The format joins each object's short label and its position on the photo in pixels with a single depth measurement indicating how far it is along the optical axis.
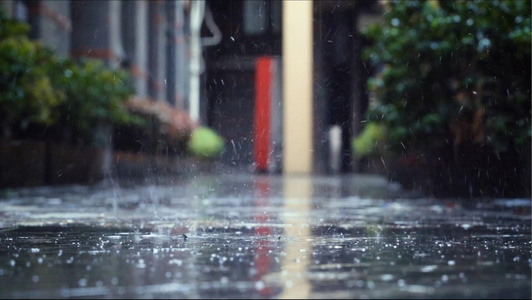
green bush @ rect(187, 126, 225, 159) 37.09
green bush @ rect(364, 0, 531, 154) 13.66
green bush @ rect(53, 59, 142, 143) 19.38
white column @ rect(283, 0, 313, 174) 38.78
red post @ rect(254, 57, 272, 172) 42.62
